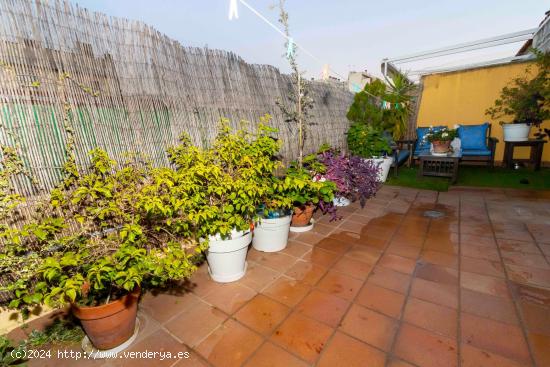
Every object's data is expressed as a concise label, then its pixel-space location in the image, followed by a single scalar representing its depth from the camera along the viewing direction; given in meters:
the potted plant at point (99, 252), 1.36
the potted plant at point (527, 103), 5.02
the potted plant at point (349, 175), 3.72
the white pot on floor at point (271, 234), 2.63
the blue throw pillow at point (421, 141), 6.07
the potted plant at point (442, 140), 5.02
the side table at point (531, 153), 5.35
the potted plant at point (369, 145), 4.78
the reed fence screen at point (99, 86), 1.63
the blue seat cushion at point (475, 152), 5.48
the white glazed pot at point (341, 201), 4.04
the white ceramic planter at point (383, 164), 4.75
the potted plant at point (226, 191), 1.96
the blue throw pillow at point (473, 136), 5.97
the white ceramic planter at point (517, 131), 5.45
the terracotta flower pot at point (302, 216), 3.12
